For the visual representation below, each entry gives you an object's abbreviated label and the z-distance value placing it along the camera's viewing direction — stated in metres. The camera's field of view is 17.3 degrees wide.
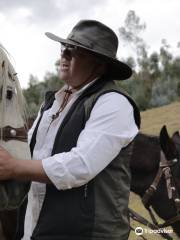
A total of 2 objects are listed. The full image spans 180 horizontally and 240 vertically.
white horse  2.50
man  2.69
